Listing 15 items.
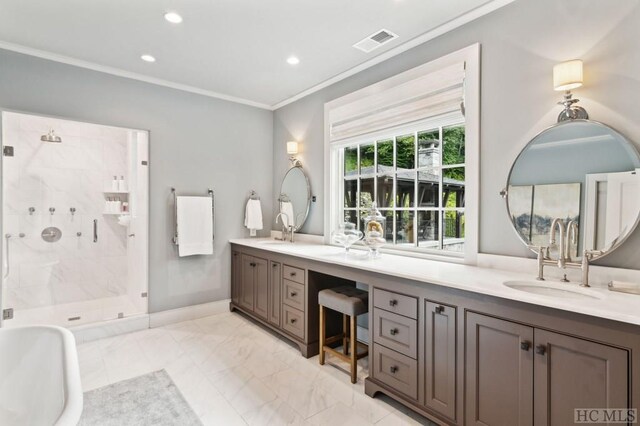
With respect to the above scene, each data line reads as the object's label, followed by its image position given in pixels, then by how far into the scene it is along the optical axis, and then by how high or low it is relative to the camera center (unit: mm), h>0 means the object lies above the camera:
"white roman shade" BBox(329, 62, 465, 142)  2406 +920
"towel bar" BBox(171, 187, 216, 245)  3662 -39
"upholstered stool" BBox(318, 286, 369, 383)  2438 -781
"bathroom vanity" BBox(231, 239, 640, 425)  1288 -653
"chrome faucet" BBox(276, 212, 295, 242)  3960 -239
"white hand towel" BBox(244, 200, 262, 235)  4121 -68
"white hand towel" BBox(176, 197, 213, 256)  3654 -187
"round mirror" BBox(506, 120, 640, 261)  1658 +124
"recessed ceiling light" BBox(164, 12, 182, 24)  2312 +1408
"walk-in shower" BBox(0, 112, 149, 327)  3623 -164
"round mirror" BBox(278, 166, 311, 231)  3850 +156
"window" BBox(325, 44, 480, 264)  2314 +490
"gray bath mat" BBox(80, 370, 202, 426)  1973 -1297
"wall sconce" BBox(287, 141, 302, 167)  3943 +739
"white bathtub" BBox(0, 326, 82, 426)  1552 -857
